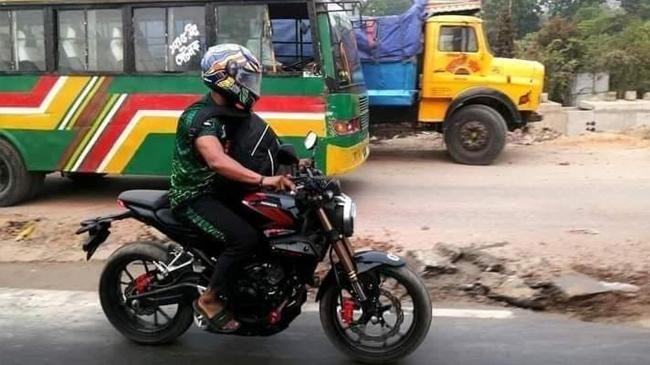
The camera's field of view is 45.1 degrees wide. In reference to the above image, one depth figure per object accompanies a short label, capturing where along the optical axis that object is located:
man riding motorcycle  4.00
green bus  8.46
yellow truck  12.28
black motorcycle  4.05
